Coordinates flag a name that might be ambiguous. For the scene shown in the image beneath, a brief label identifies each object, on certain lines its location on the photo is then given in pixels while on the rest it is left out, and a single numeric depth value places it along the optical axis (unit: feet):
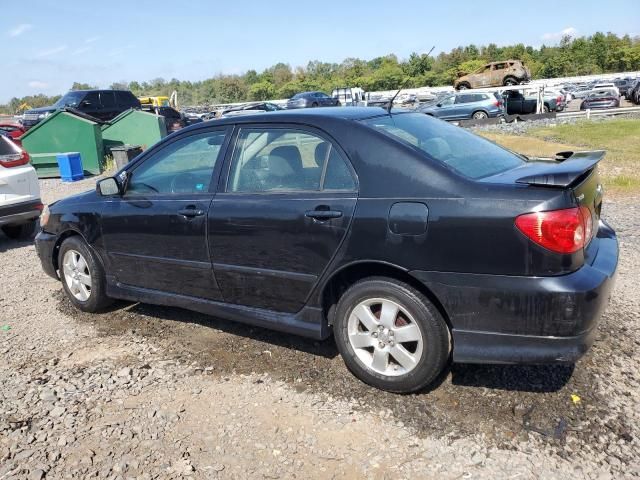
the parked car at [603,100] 94.43
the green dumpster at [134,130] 49.98
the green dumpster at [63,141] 48.73
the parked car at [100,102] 68.80
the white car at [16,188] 23.49
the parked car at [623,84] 126.41
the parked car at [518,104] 84.48
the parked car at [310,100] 104.42
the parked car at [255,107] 90.54
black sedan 9.53
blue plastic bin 45.16
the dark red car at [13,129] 61.33
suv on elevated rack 119.75
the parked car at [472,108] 80.07
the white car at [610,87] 97.82
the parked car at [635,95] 99.76
